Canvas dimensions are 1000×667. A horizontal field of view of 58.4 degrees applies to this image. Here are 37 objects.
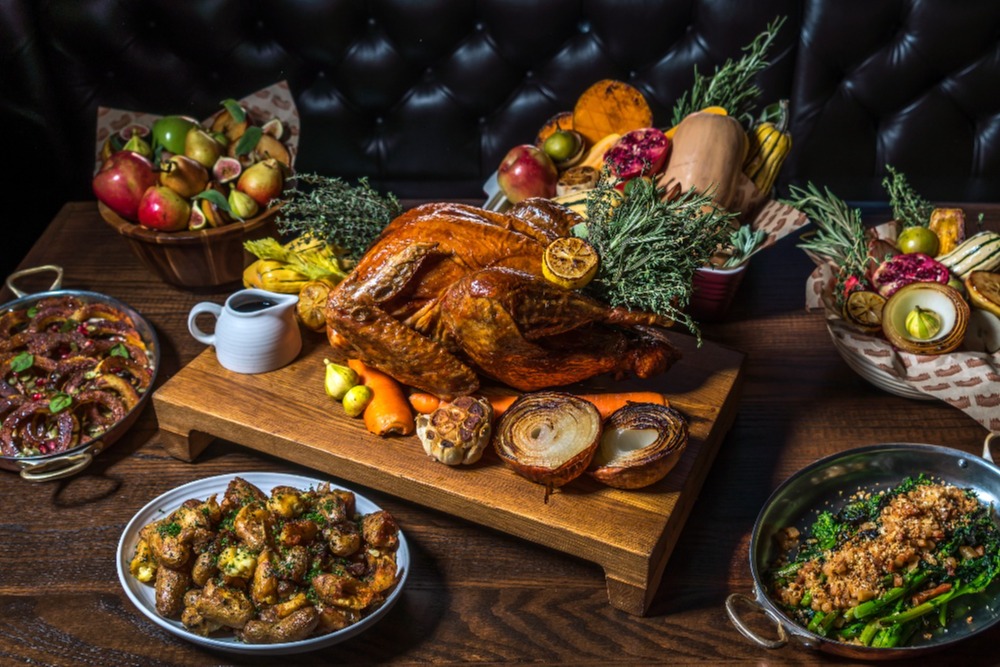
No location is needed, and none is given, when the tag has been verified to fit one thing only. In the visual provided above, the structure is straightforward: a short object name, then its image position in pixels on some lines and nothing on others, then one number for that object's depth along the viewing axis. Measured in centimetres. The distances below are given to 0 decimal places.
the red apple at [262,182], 224
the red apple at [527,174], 234
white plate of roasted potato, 147
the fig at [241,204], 220
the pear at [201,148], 230
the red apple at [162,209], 215
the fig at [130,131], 245
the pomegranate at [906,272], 199
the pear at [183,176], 218
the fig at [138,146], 234
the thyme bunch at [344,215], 207
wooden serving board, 157
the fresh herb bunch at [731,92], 241
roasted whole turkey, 165
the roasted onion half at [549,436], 158
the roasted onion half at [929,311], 185
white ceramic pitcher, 186
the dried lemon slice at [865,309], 196
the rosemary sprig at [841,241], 204
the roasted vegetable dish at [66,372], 190
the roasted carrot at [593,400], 178
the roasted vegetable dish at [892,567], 150
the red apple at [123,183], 216
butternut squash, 220
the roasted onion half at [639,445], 158
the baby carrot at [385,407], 175
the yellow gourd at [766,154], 237
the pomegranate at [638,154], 227
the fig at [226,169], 230
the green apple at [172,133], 236
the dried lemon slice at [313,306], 200
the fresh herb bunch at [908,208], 217
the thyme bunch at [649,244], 174
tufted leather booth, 293
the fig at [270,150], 238
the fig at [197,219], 220
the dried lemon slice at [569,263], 170
